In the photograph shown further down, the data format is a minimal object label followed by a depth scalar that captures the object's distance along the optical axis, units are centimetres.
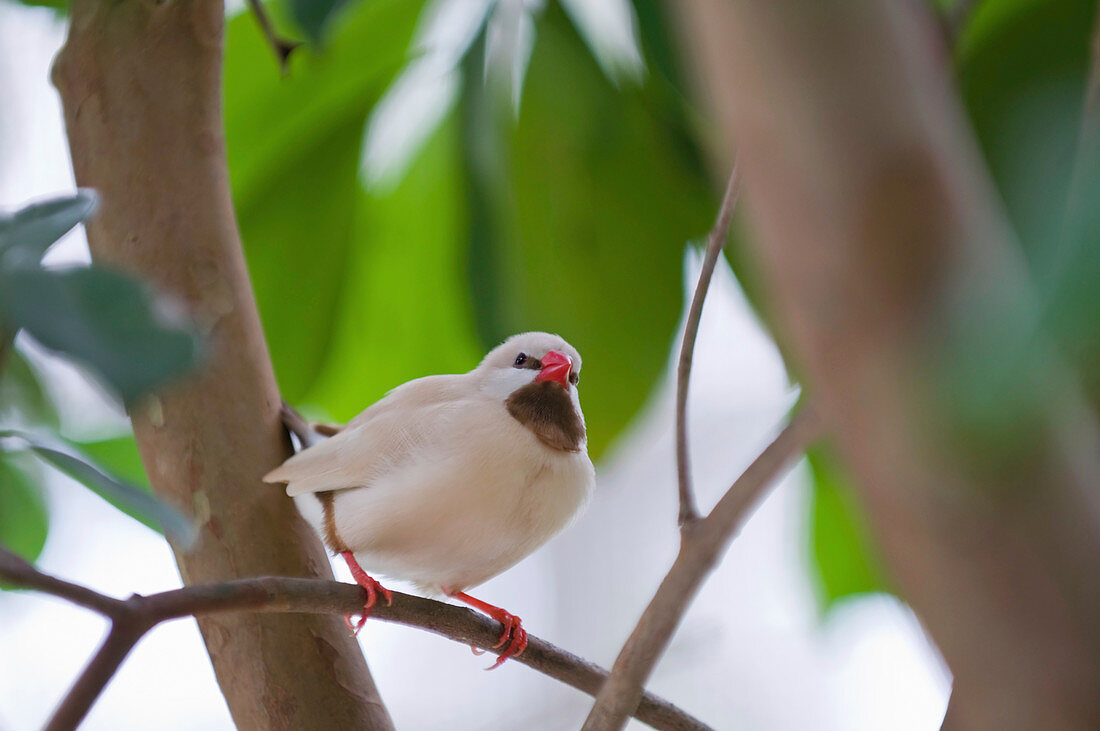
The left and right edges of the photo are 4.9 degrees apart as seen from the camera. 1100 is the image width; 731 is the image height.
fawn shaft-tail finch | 283
